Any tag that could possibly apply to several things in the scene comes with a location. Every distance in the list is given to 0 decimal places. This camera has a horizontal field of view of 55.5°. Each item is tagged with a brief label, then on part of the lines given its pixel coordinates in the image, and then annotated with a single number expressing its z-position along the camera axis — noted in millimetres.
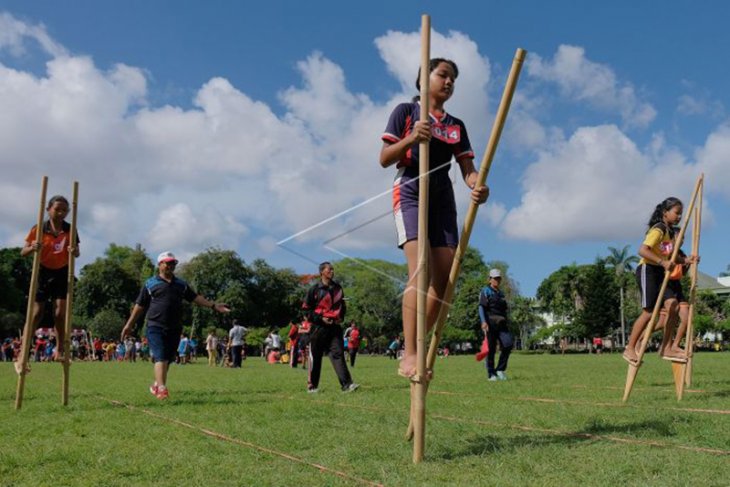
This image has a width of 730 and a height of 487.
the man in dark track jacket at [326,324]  10523
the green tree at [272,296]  88625
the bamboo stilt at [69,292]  8453
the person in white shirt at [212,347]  34438
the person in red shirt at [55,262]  8711
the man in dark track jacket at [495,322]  13336
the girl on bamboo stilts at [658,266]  8672
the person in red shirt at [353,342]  25969
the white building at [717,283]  133000
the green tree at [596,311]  87125
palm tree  101094
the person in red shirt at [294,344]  24703
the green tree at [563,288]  98812
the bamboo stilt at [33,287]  8180
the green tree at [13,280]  80644
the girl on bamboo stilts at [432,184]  4750
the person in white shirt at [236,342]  28609
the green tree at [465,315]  78500
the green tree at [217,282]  79375
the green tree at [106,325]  75250
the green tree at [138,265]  96375
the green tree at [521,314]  88188
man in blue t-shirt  9367
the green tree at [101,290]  88688
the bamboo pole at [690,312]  7738
